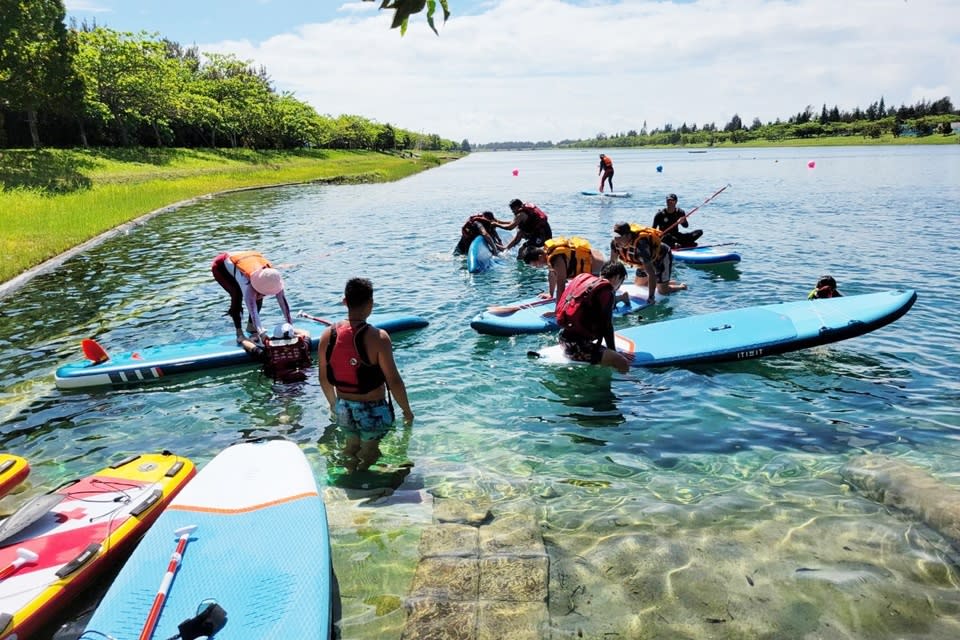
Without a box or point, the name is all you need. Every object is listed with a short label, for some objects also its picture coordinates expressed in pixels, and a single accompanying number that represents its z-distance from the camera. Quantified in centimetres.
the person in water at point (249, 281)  786
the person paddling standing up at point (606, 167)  3089
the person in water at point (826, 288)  936
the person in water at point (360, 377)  526
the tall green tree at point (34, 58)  2761
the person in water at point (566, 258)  968
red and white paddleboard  388
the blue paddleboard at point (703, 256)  1445
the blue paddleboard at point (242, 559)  346
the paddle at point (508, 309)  1029
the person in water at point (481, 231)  1582
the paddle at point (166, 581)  336
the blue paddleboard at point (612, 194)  3059
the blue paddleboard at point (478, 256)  1472
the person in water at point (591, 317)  718
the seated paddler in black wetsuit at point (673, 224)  1420
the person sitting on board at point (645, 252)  1056
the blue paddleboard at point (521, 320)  977
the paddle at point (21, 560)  411
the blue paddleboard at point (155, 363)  816
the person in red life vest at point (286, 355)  799
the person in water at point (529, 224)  1541
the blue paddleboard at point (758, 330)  820
